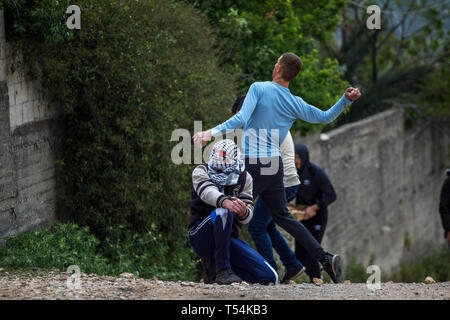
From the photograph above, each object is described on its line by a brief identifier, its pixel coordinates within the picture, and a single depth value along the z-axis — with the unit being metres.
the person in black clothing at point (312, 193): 16.55
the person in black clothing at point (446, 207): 19.45
